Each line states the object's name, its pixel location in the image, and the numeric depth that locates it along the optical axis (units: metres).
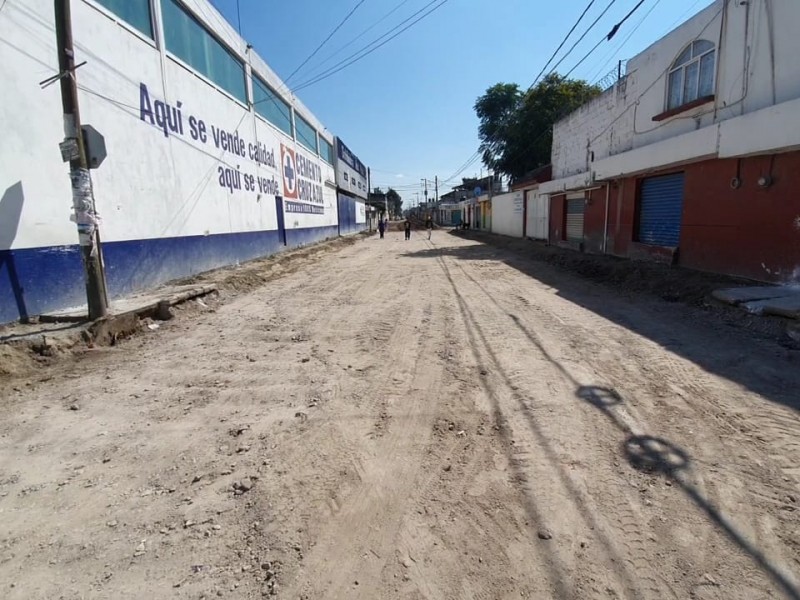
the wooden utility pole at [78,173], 5.68
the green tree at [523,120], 29.59
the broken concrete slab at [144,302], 6.34
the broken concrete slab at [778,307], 5.96
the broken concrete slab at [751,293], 6.92
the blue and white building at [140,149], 6.11
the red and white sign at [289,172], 19.94
